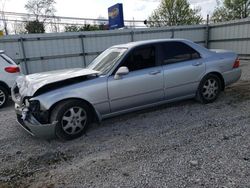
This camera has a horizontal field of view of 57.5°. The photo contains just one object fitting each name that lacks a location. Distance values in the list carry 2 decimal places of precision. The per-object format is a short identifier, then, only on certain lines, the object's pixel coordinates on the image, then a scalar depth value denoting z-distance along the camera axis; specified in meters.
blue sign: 15.95
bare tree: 28.56
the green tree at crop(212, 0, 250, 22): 36.00
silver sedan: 3.74
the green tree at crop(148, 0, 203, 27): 32.47
